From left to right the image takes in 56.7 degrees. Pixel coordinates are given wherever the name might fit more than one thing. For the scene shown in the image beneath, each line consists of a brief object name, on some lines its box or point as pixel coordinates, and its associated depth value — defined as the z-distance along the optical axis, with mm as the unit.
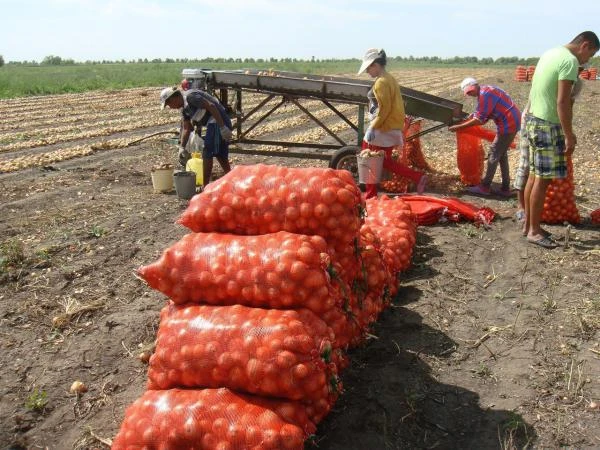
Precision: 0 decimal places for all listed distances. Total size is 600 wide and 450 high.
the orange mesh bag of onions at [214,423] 2469
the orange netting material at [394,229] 4715
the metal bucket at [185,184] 7406
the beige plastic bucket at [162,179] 7945
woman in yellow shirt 6480
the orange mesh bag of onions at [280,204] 3045
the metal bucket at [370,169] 6730
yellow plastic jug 7699
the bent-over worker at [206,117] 7223
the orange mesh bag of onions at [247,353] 2559
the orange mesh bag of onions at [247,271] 2797
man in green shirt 5082
